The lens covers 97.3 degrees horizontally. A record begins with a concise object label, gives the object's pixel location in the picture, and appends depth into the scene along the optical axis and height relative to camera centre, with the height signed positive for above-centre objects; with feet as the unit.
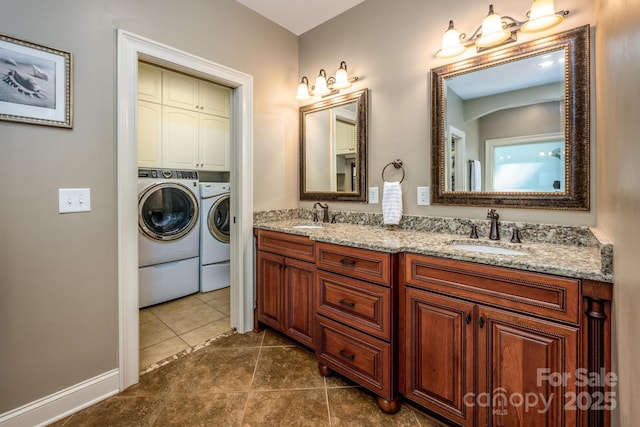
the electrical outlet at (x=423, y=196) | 6.05 +0.33
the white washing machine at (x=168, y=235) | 8.77 -0.75
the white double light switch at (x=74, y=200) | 4.61 +0.21
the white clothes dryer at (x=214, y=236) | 10.18 -0.90
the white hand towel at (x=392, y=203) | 6.18 +0.19
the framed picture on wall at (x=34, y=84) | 4.09 +1.97
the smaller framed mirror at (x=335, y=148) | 7.14 +1.75
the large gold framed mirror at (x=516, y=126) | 4.46 +1.53
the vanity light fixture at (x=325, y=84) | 7.18 +3.41
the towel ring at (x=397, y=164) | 6.45 +1.10
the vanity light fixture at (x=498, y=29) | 4.39 +3.13
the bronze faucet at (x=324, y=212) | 7.74 -0.01
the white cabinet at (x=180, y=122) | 8.97 +3.15
